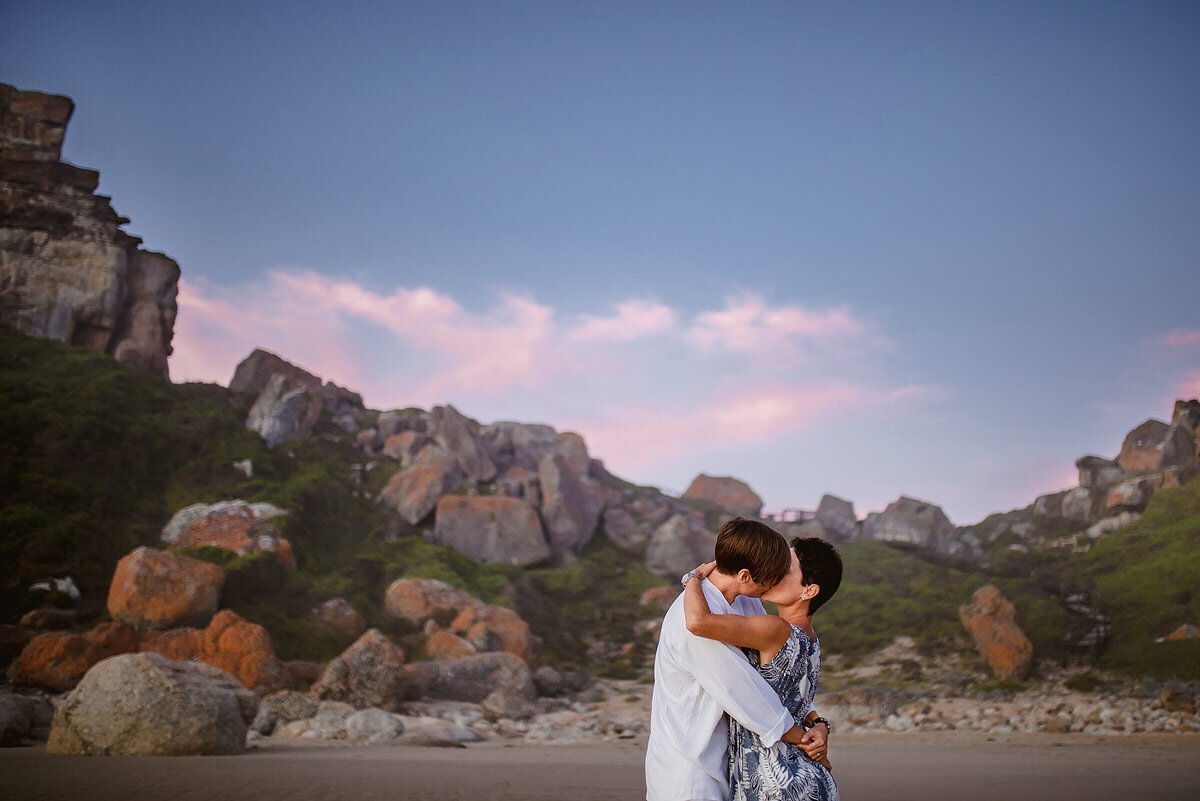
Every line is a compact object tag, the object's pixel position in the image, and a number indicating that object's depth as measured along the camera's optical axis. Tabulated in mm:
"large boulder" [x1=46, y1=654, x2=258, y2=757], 9102
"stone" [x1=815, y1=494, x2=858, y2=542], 52406
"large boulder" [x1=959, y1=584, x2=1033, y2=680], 24500
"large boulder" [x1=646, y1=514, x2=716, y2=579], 41906
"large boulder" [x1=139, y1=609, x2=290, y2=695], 18391
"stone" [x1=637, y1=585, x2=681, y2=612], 36406
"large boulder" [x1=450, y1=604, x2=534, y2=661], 25312
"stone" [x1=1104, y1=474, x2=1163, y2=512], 37153
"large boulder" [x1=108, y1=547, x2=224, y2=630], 19578
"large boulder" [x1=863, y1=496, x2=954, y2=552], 49125
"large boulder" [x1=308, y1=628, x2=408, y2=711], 18391
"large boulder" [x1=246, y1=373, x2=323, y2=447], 41897
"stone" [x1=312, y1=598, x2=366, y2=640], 25547
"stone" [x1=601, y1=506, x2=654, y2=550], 45281
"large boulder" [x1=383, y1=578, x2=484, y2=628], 27781
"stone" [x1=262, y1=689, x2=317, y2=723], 15531
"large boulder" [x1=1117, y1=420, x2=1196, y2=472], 38812
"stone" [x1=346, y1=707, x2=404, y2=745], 13422
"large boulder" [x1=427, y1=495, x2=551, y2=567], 37094
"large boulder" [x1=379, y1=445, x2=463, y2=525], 38469
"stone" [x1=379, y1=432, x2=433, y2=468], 43719
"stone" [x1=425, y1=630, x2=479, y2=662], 24094
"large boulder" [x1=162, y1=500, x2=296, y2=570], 27625
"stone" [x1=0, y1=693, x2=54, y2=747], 10266
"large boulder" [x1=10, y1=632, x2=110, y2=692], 16453
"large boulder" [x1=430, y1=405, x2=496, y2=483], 43156
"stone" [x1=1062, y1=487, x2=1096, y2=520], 41906
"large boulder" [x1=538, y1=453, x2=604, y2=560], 41281
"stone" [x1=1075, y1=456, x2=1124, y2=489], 43069
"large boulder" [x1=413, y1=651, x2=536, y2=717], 21406
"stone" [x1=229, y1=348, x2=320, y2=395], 50062
